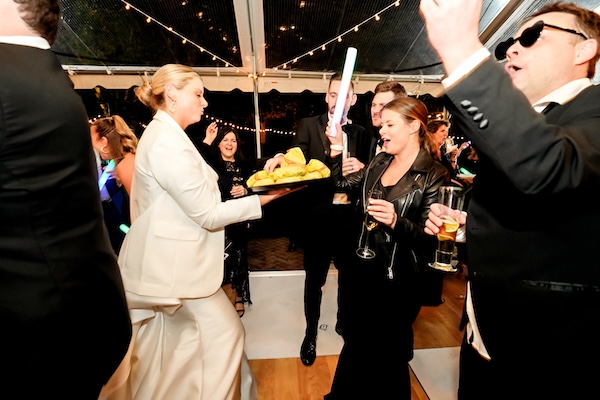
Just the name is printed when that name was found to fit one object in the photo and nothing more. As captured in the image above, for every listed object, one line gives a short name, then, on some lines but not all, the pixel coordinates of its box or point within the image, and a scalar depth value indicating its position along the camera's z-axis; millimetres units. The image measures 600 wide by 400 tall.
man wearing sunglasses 584
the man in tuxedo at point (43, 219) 784
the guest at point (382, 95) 2631
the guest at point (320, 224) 2502
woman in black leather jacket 1737
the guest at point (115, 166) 2662
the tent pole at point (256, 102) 4248
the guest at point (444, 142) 3842
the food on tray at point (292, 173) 1859
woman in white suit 1567
